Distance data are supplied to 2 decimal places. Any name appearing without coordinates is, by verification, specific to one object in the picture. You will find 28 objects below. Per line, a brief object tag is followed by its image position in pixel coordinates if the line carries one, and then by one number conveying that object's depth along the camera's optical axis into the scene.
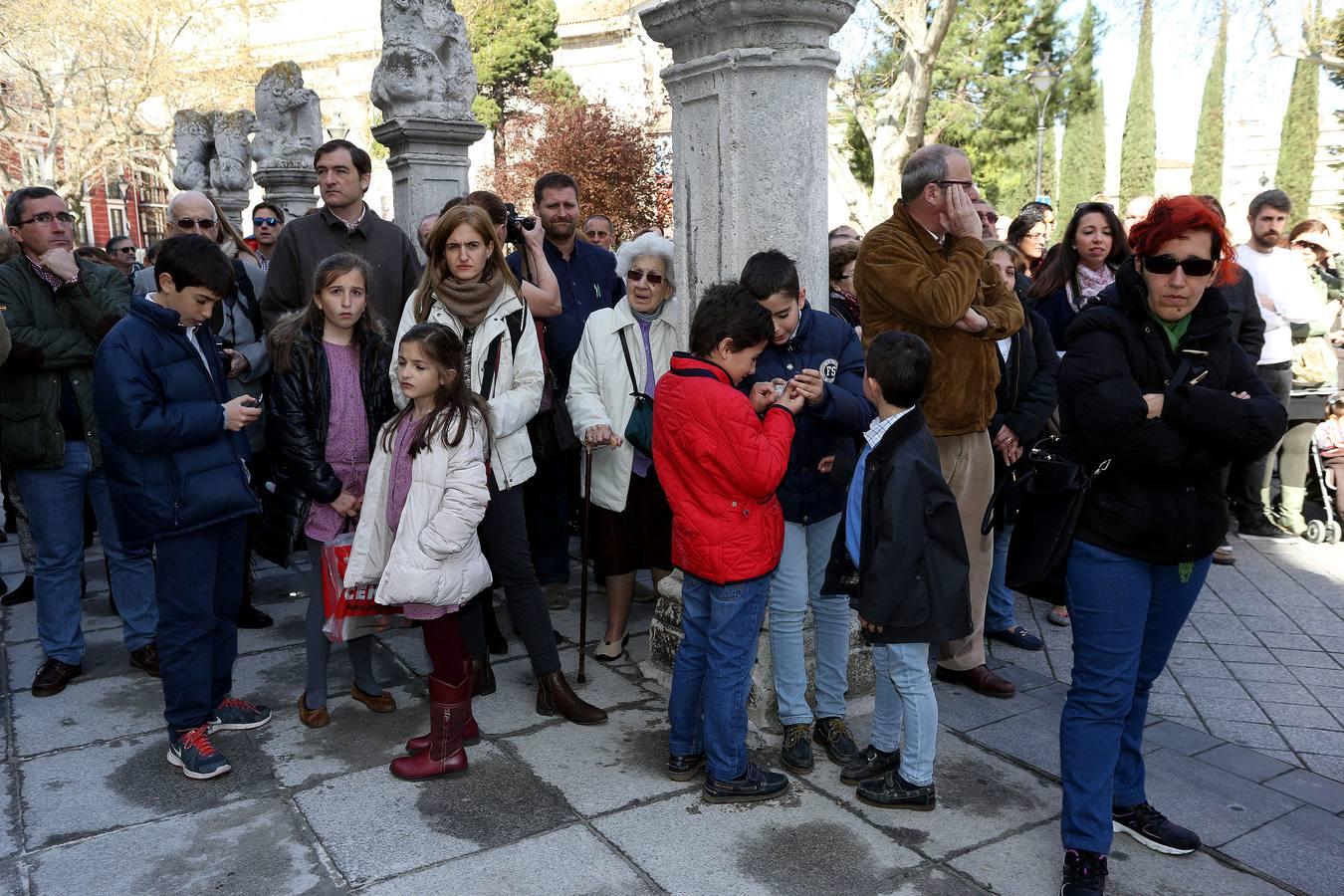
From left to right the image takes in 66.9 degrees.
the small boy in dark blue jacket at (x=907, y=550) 2.92
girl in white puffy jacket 3.25
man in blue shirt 5.04
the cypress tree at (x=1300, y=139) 27.22
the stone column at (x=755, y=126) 3.52
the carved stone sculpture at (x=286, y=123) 10.82
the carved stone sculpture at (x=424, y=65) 6.60
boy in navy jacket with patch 3.25
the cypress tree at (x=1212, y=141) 33.25
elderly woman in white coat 4.24
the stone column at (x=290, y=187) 10.53
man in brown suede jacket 3.56
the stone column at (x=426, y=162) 6.73
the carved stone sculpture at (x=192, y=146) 13.41
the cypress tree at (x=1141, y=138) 35.28
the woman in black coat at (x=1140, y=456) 2.60
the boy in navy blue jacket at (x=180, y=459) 3.32
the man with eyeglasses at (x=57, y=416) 4.18
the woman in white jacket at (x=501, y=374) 3.77
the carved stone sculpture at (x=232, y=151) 12.98
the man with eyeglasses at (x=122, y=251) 9.09
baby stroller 6.43
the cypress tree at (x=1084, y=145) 33.88
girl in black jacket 3.67
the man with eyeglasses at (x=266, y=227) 7.54
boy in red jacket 3.02
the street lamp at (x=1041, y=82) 26.12
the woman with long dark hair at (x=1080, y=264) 5.20
